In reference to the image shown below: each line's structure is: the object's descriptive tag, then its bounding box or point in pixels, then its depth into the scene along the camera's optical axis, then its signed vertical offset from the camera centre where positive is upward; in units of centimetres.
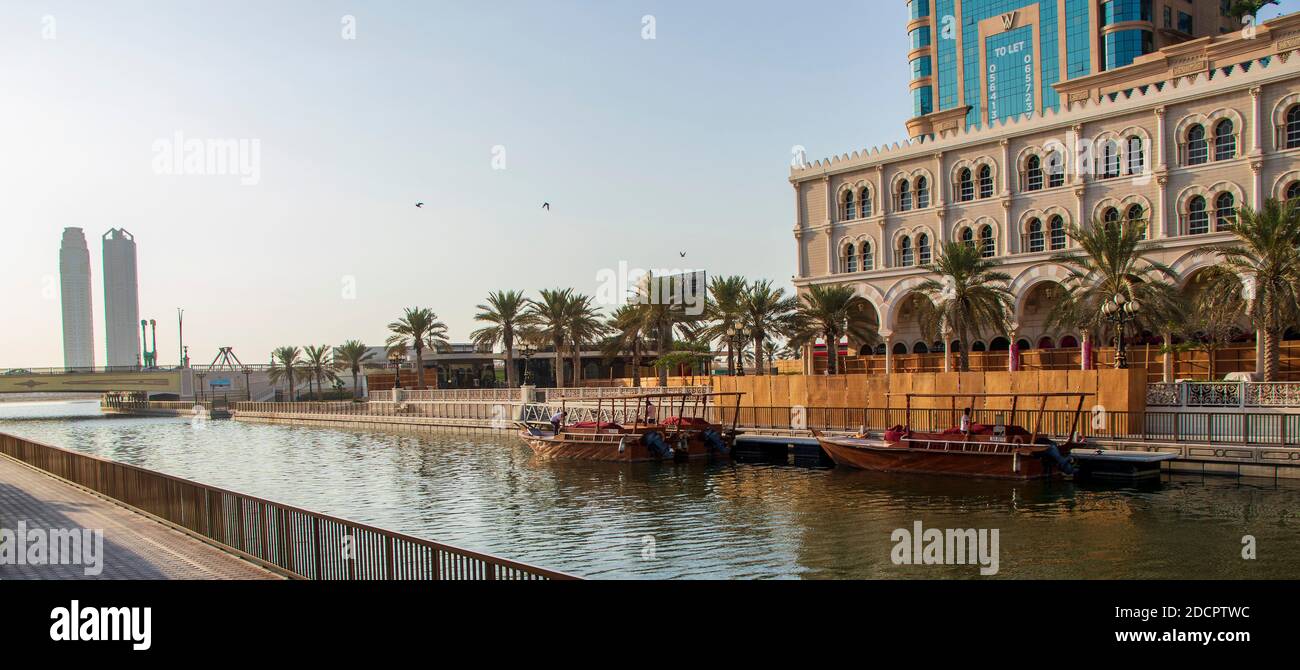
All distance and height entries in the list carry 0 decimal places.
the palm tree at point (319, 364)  10688 -85
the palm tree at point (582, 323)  7325 +192
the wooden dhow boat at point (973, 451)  3028 -376
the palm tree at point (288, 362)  11062 -53
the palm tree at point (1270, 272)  3612 +209
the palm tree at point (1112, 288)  4031 +183
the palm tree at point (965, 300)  4612 +174
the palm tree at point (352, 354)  10325 +17
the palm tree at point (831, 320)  5453 +119
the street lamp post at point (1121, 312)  3922 +84
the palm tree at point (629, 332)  6600 +110
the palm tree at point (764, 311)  5550 +181
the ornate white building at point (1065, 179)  4716 +866
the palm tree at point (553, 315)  7325 +258
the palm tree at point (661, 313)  6334 +216
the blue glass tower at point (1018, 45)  7081 +2279
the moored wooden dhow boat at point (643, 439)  3984 -390
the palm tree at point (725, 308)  5625 +210
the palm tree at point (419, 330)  8550 +211
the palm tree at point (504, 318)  7619 +258
